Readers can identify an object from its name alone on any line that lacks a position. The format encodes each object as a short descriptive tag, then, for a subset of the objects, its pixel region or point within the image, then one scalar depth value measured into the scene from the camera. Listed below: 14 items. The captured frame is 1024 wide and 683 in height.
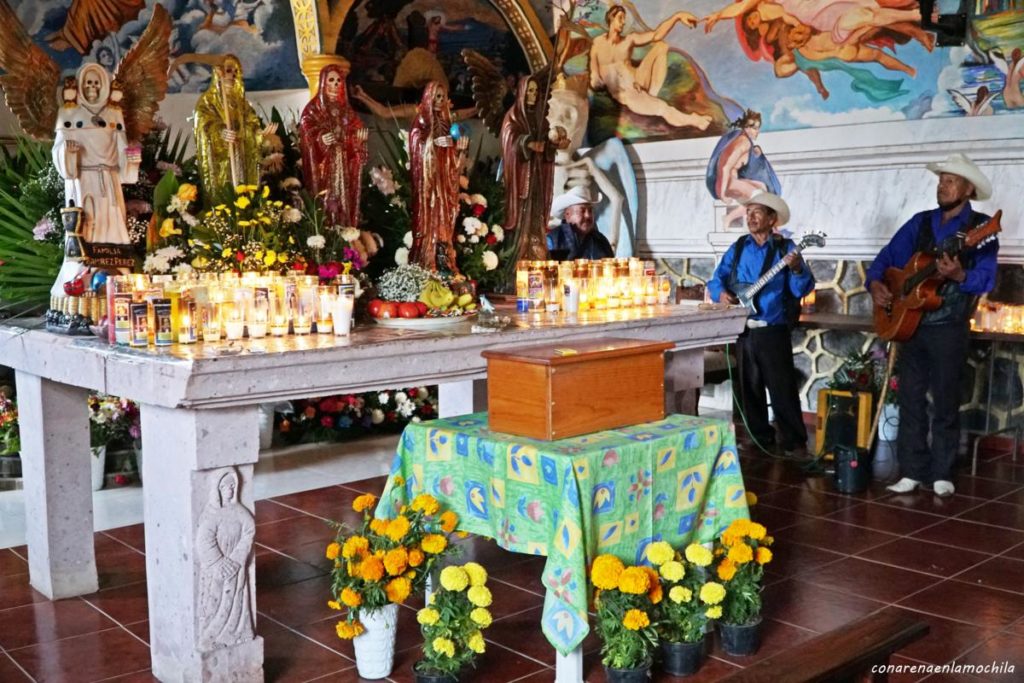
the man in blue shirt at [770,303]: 7.93
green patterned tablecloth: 3.67
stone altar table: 3.80
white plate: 4.92
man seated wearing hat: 8.33
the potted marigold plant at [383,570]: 3.97
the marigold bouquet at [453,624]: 3.84
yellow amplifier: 7.75
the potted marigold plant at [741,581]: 4.14
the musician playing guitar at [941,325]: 6.56
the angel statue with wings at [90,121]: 4.86
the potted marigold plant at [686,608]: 3.94
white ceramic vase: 4.06
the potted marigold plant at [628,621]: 3.75
